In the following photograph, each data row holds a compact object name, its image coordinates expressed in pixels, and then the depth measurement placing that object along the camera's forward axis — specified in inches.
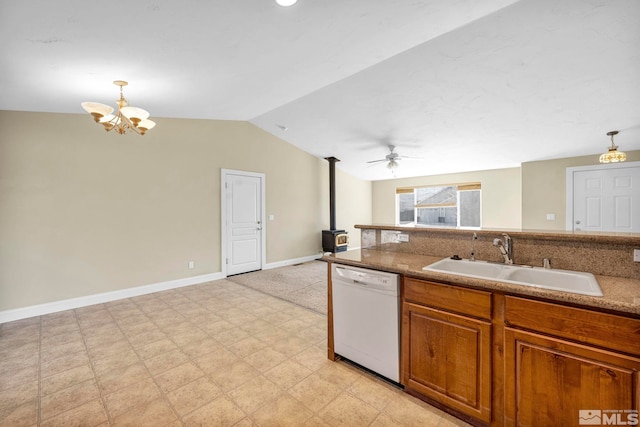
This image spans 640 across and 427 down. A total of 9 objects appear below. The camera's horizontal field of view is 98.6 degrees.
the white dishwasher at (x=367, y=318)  73.5
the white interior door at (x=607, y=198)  175.9
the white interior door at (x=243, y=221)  202.8
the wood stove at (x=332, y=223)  260.8
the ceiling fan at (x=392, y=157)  213.8
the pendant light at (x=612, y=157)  140.9
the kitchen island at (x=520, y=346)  46.4
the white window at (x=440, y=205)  273.4
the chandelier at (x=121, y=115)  101.6
